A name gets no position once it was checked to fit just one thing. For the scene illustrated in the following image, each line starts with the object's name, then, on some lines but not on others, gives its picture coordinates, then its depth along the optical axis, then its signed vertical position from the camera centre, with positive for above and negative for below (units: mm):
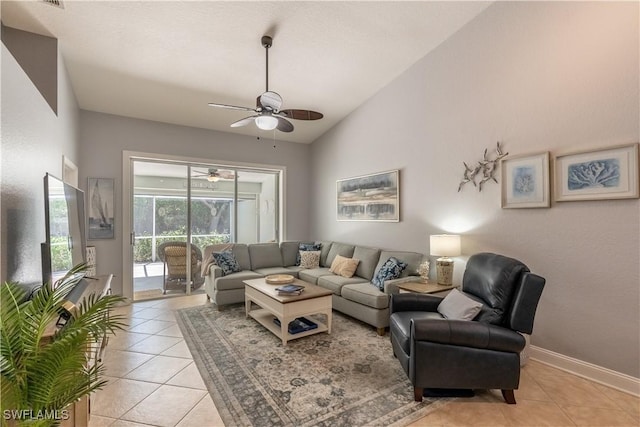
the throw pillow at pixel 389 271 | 3639 -694
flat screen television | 1800 -102
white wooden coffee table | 3045 -972
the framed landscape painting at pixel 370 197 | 4387 +304
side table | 3096 -785
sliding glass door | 4785 -33
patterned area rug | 1997 -1341
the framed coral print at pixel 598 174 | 2277 +346
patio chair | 4848 -830
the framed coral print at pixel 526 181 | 2756 +339
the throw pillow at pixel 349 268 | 4316 -767
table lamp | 3285 -400
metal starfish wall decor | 3145 +513
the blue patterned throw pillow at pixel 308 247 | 5250 -556
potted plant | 1069 -534
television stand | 1554 -628
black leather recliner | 2068 -945
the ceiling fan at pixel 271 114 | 2840 +1068
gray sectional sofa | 3439 -883
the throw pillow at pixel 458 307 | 2297 -748
